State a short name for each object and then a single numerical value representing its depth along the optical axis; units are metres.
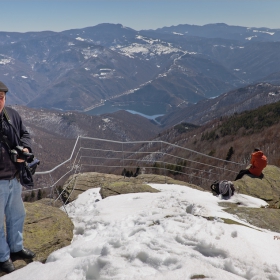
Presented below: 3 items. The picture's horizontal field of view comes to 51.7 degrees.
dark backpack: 10.30
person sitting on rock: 12.19
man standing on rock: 4.86
